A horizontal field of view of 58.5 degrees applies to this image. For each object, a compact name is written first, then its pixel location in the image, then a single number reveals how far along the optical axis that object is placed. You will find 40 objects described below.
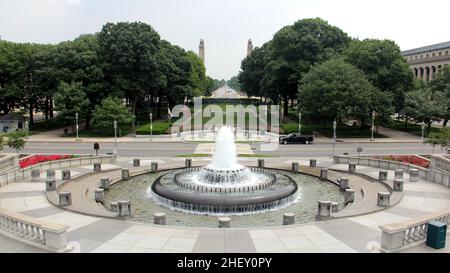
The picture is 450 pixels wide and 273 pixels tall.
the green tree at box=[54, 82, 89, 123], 62.25
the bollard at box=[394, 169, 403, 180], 28.81
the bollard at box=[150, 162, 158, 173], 34.03
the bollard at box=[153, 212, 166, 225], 19.06
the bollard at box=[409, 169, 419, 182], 29.17
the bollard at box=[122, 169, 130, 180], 31.16
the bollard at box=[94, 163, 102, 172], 33.00
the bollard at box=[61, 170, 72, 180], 29.28
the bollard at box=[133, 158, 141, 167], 36.33
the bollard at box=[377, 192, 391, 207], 22.55
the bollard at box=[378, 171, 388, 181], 29.31
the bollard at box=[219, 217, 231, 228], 18.28
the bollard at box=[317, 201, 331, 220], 20.19
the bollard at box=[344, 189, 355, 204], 24.95
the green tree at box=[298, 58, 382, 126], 59.22
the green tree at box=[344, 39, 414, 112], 65.75
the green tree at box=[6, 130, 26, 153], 38.72
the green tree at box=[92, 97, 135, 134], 61.09
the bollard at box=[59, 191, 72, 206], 22.42
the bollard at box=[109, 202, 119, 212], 21.72
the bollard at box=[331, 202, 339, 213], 22.06
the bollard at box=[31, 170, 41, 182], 28.97
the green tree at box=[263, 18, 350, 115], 76.81
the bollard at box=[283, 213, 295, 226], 19.19
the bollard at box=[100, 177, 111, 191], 28.19
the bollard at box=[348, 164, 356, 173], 33.34
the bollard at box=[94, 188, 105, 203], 25.17
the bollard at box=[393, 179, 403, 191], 26.02
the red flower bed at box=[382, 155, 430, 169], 35.69
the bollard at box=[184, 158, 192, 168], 35.53
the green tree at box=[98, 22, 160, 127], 66.00
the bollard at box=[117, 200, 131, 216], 20.28
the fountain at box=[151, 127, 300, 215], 23.22
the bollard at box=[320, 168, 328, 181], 31.36
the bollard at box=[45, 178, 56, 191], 25.72
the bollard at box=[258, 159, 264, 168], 35.88
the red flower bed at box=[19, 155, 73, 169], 35.47
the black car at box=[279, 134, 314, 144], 56.19
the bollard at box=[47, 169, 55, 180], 28.17
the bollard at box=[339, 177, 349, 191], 28.24
